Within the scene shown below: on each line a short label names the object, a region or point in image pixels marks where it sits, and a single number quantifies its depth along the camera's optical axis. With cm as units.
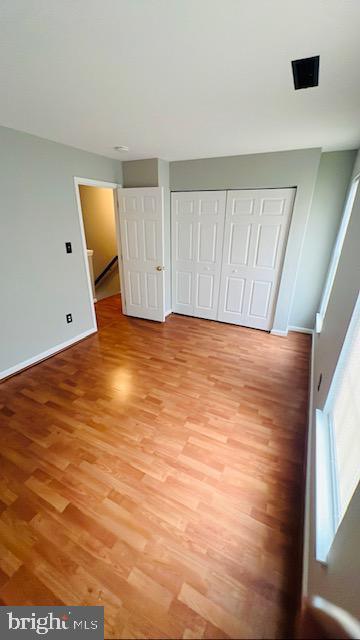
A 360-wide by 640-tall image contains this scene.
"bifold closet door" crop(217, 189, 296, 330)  306
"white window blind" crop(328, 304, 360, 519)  98
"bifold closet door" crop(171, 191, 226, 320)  341
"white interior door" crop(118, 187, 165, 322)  331
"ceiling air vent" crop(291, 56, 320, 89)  118
